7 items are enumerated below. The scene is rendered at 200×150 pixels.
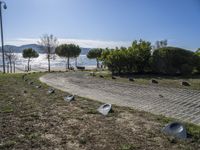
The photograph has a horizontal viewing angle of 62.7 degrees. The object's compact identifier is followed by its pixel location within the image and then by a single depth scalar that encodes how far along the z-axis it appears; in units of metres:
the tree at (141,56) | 10.36
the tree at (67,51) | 24.31
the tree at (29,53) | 24.63
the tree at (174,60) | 9.29
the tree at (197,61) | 9.29
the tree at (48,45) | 22.07
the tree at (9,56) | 26.28
